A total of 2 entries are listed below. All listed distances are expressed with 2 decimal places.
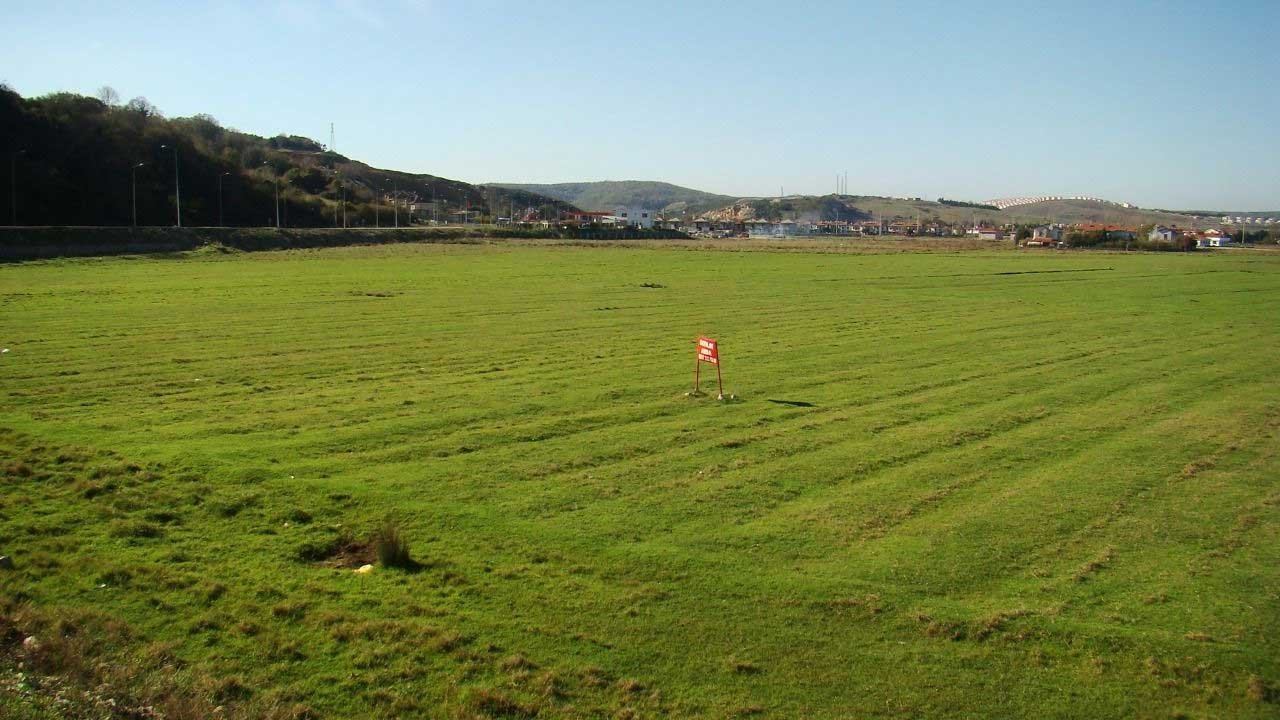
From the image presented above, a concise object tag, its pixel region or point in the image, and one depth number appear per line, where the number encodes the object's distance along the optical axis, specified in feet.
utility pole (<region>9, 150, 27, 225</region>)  248.32
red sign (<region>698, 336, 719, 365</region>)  62.08
